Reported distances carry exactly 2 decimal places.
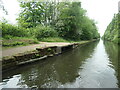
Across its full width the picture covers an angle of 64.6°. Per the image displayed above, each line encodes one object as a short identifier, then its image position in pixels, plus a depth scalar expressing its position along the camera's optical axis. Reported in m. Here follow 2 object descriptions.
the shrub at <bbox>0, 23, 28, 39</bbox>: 9.22
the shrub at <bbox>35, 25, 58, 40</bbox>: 15.30
